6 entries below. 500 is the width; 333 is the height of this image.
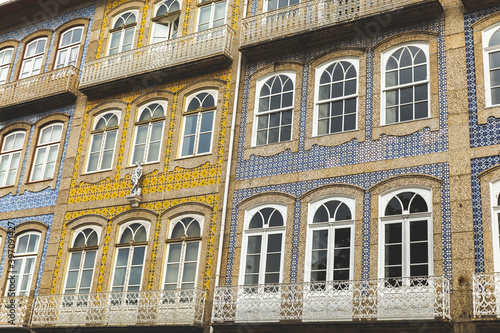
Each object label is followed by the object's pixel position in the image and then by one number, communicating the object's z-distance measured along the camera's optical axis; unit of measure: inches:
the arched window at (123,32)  764.6
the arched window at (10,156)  781.9
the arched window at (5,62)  855.7
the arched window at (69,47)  802.2
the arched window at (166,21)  742.5
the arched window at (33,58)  831.8
